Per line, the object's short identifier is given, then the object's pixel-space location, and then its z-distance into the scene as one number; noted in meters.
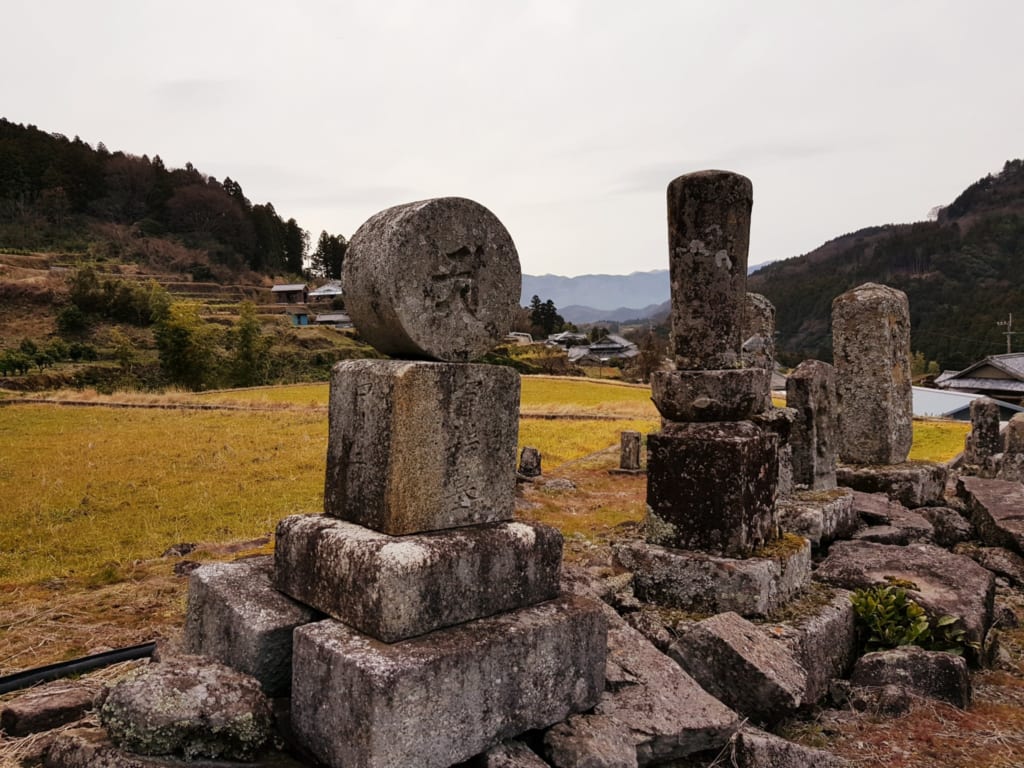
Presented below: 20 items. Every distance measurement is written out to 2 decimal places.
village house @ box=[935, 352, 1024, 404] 42.41
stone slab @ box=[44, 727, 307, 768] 2.67
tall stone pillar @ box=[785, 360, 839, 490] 8.02
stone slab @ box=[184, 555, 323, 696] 3.36
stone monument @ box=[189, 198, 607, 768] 2.91
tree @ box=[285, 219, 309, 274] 126.69
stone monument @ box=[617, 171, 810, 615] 4.95
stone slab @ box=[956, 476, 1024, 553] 7.39
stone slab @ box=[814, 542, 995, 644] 5.25
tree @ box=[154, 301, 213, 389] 53.53
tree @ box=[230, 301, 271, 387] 58.91
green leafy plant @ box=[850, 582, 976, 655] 4.98
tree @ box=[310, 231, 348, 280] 119.44
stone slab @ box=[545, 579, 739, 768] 3.25
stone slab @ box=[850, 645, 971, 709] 4.35
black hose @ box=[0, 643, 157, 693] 4.43
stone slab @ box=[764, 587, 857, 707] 4.42
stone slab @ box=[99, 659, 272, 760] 2.75
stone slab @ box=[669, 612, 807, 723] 3.84
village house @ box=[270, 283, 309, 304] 100.56
